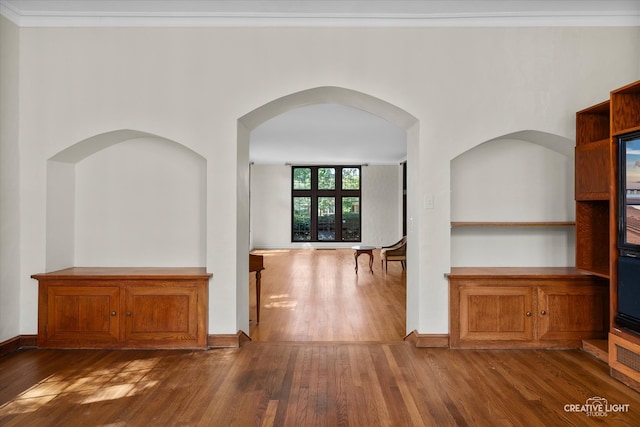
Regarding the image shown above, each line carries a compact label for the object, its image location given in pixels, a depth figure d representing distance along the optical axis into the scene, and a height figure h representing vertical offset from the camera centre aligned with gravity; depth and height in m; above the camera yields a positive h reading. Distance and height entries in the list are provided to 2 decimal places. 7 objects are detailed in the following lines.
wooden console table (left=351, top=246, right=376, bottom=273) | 9.28 -0.78
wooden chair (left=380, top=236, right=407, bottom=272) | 8.84 -0.80
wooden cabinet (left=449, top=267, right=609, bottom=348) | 3.74 -0.84
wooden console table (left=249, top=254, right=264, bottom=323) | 4.92 -0.59
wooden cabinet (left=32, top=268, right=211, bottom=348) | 3.75 -0.87
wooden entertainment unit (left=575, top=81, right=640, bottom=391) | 3.07 +0.17
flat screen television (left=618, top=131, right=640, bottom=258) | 3.01 +0.17
